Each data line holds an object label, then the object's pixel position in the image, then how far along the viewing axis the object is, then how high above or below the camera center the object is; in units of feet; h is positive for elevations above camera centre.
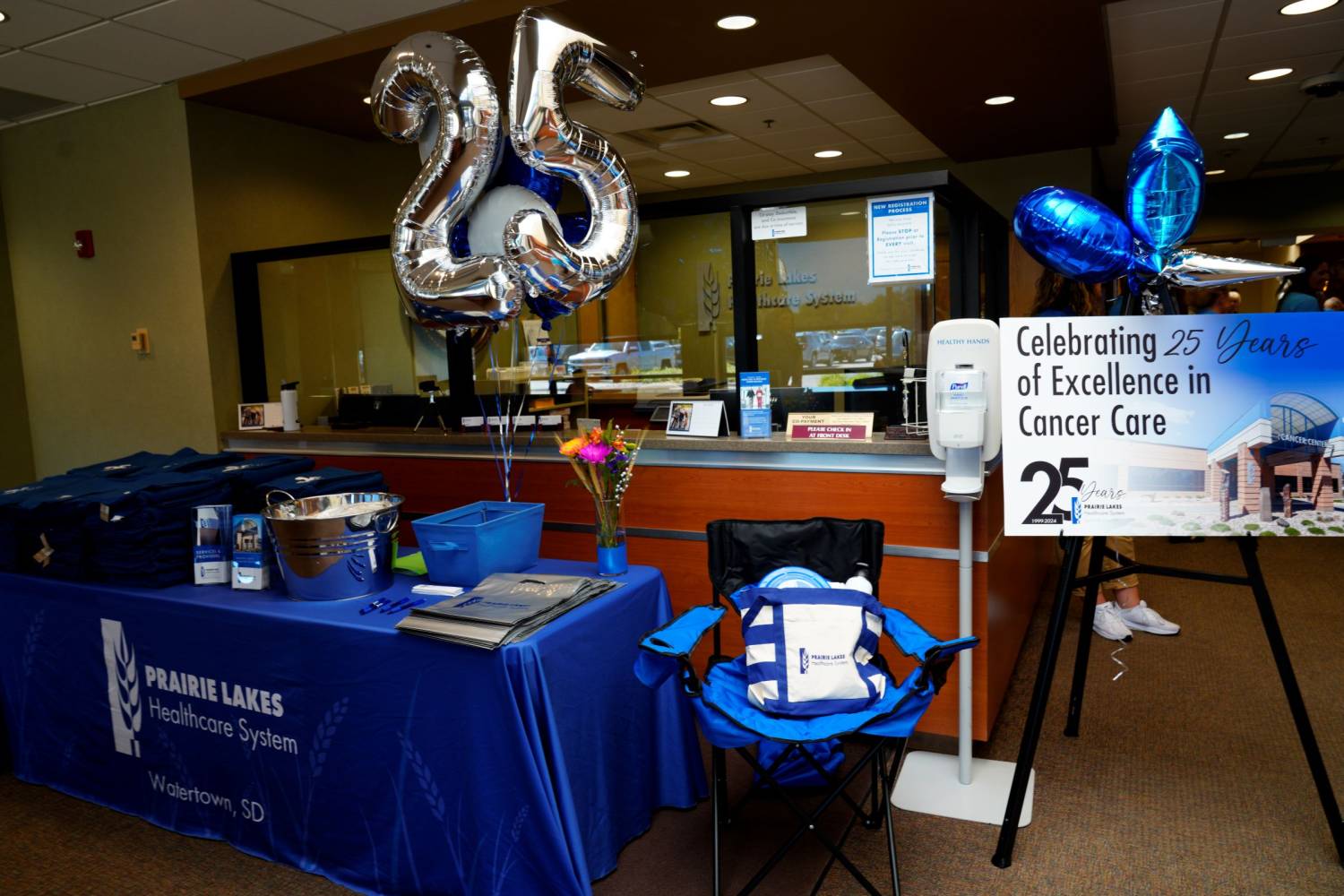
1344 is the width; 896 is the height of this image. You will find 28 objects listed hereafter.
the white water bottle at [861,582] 7.62 -1.98
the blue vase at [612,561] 8.04 -1.79
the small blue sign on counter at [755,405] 10.59 -0.59
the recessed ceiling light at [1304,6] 14.01 +5.08
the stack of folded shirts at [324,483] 8.48 -1.06
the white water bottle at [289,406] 15.14 -0.52
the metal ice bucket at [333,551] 7.46 -1.49
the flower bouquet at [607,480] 7.98 -1.06
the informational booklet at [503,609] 6.47 -1.84
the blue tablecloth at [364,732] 6.55 -2.96
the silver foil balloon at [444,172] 7.64 +1.68
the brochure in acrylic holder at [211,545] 8.25 -1.53
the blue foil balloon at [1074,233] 7.15 +0.86
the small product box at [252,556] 8.02 -1.59
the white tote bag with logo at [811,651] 6.81 -2.29
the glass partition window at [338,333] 16.70 +0.77
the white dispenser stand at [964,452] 8.20 -0.99
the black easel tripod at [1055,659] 7.25 -2.79
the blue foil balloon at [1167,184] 7.02 +1.21
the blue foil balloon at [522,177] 8.06 +1.68
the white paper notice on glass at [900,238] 10.11 +1.24
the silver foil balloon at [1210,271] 7.09 +0.51
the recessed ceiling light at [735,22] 13.10 +4.86
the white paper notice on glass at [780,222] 10.73 +1.57
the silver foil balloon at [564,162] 7.33 +1.71
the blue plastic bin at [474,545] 7.73 -1.55
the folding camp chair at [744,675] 6.61 -2.52
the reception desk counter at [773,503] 9.45 -1.73
